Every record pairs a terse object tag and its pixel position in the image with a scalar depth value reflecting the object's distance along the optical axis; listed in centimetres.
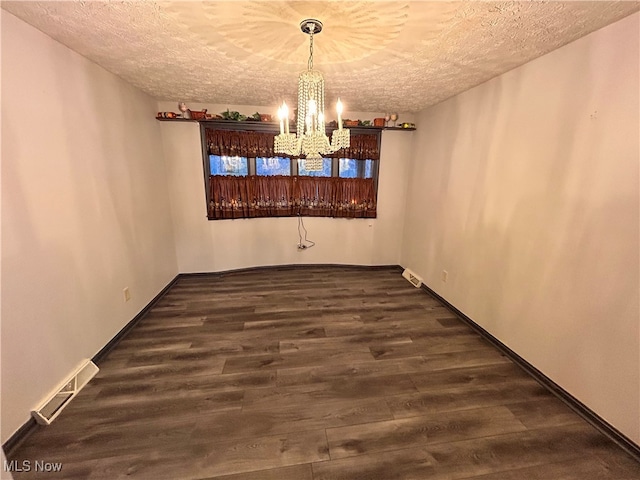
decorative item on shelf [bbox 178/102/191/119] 317
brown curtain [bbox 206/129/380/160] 344
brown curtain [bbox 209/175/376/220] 364
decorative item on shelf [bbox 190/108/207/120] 323
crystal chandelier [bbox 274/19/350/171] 161
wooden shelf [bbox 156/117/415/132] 330
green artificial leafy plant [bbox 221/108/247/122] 327
